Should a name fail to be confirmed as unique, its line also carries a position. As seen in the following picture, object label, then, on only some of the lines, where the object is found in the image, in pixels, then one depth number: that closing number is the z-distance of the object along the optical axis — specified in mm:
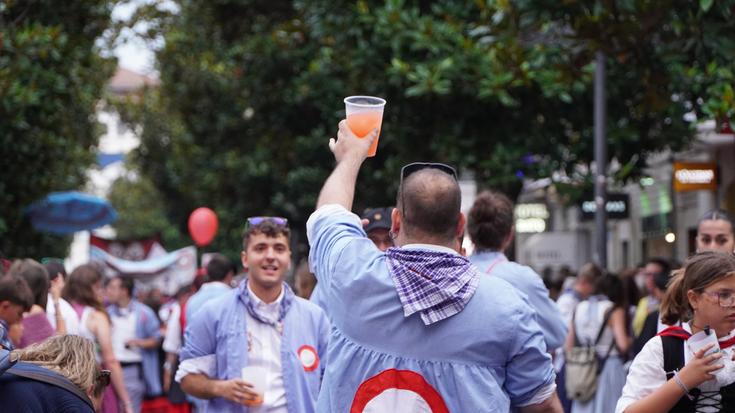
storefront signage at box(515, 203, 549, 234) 26422
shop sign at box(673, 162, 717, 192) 21156
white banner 32125
